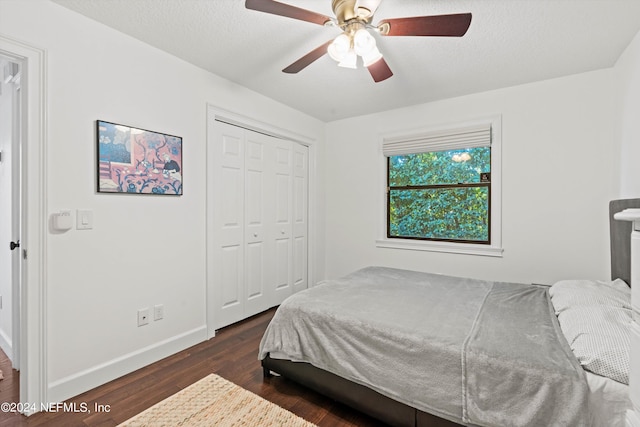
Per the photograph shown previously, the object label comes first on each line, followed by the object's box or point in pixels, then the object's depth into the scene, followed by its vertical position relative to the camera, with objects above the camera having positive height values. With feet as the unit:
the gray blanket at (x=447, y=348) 4.12 -2.24
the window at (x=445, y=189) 10.39 +0.90
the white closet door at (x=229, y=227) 9.64 -0.50
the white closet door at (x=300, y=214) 12.85 -0.09
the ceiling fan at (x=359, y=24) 4.94 +3.30
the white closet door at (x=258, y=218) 10.77 -0.23
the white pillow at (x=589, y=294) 5.33 -1.55
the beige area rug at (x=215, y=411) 5.50 -3.86
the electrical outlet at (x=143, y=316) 7.49 -2.65
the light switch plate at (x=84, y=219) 6.42 -0.18
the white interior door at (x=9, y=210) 6.53 +0.01
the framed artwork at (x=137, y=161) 6.78 +1.24
